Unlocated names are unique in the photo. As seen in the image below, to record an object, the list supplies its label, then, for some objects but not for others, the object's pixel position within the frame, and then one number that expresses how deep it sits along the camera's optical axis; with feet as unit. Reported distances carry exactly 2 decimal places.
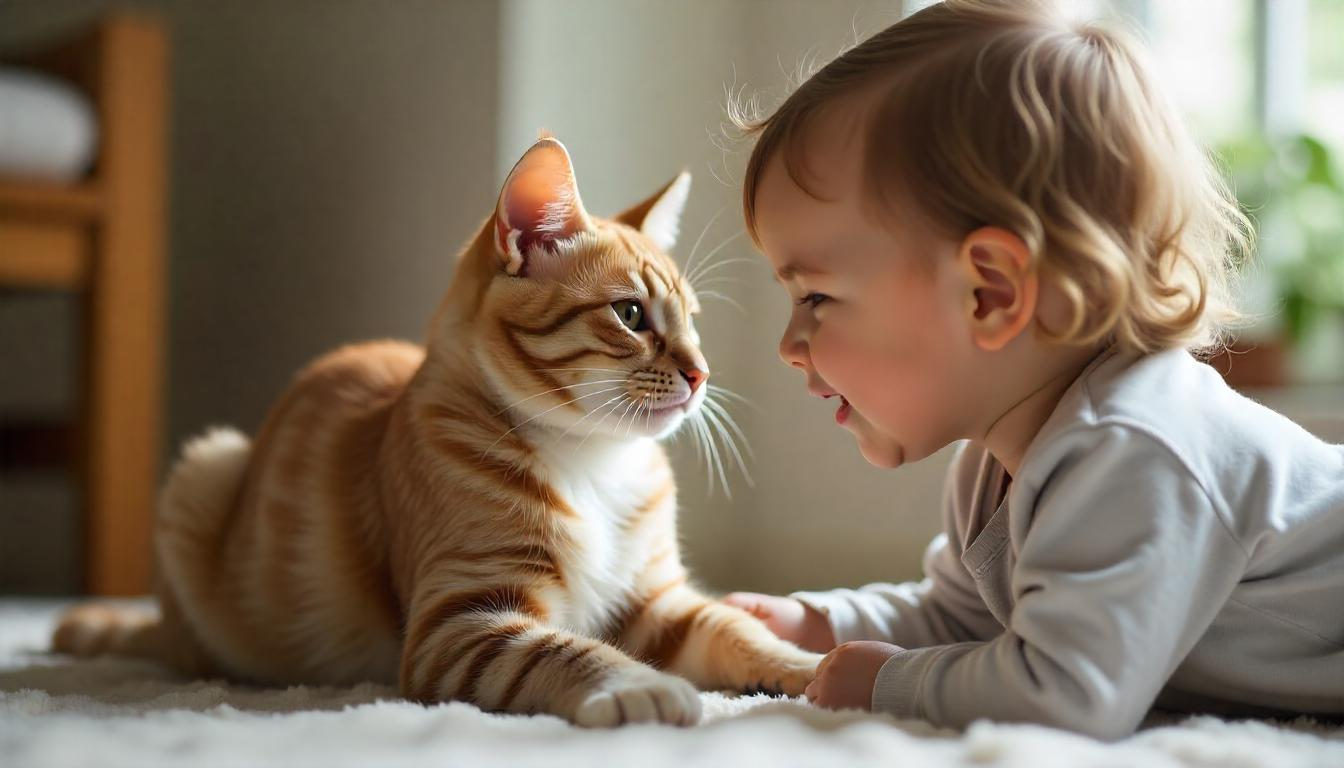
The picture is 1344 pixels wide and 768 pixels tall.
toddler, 2.51
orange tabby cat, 3.36
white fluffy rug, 2.21
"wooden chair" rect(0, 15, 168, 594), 7.19
